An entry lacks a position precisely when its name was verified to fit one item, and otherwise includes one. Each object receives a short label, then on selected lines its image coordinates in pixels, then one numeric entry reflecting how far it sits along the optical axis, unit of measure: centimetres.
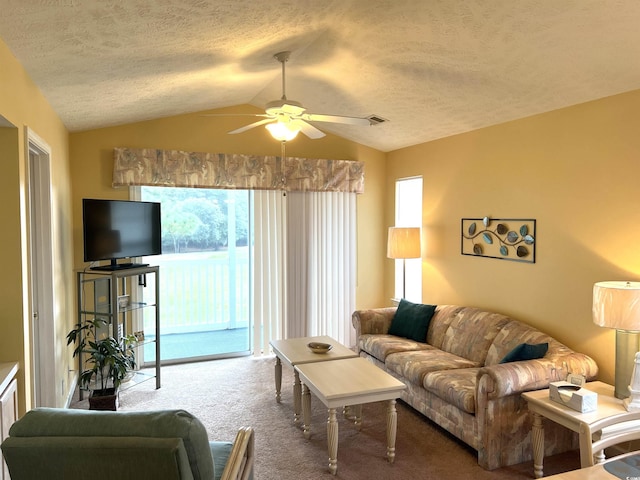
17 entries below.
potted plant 356
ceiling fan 307
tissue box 258
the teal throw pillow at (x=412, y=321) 449
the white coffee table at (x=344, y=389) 288
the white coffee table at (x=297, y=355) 356
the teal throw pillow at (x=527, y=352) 313
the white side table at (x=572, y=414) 247
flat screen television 383
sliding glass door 613
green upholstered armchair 144
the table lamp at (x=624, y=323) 261
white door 319
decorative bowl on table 369
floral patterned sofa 291
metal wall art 374
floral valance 463
